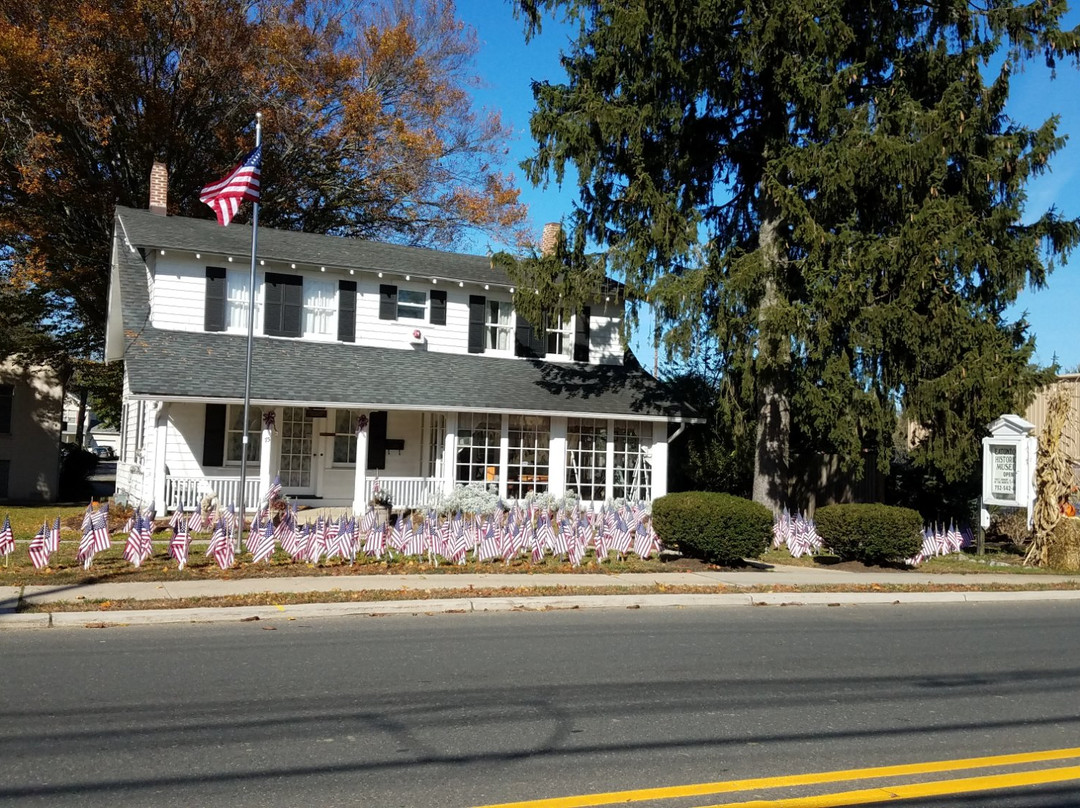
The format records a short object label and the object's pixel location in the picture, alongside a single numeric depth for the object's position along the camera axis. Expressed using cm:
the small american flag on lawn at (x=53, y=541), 1266
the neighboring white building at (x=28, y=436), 2888
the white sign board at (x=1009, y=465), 1816
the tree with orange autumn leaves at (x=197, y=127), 2773
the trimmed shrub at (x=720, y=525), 1520
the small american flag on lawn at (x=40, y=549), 1236
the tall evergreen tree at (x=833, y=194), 1858
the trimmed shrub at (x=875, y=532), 1623
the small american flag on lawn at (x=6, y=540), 1245
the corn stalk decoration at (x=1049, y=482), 1827
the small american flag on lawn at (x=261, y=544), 1360
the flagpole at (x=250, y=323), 1450
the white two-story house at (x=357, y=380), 2022
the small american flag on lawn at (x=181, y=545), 1298
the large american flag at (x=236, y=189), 1590
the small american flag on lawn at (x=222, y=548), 1316
